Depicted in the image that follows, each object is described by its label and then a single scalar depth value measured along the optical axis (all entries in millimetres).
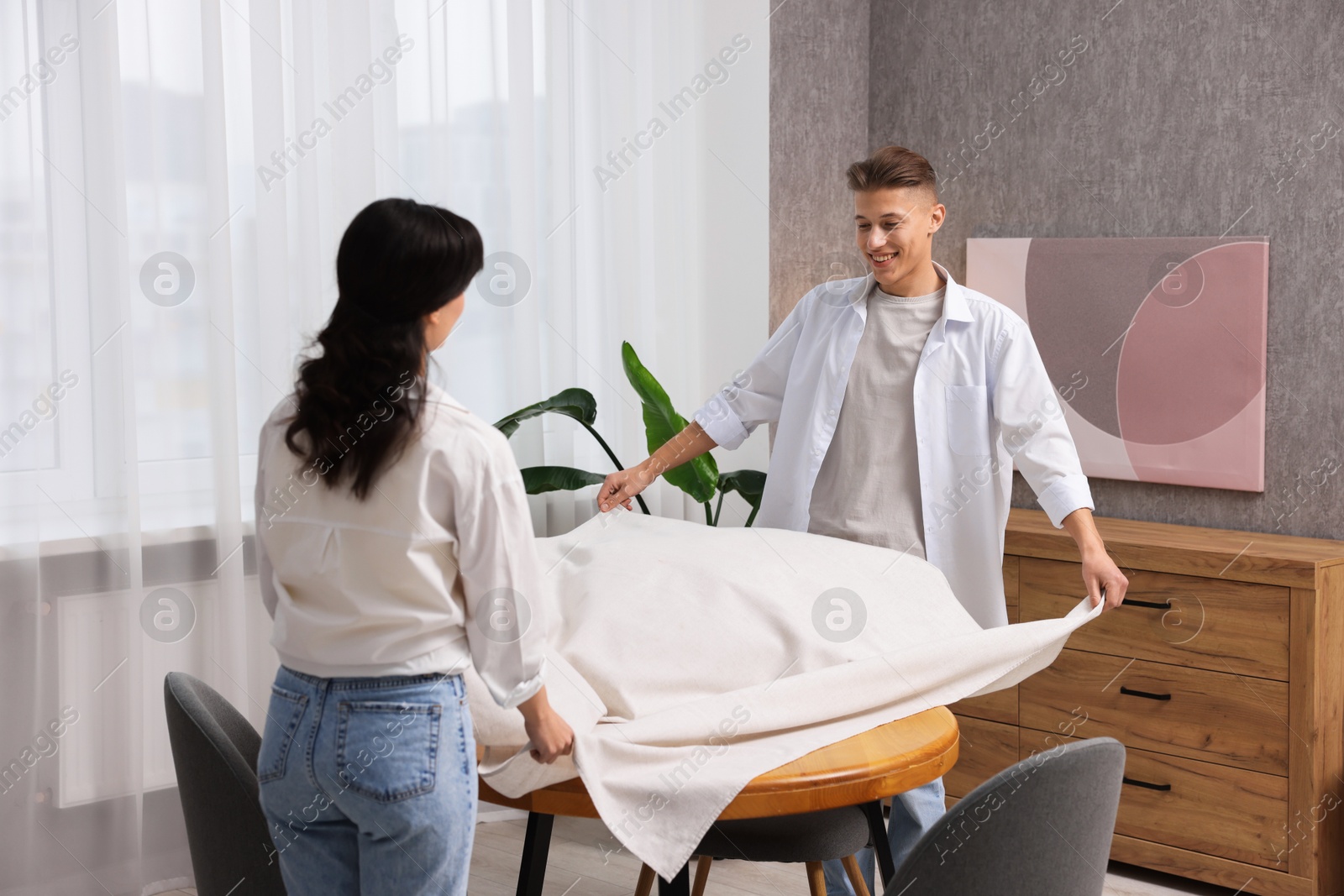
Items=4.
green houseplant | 2861
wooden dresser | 2512
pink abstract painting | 2895
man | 2191
